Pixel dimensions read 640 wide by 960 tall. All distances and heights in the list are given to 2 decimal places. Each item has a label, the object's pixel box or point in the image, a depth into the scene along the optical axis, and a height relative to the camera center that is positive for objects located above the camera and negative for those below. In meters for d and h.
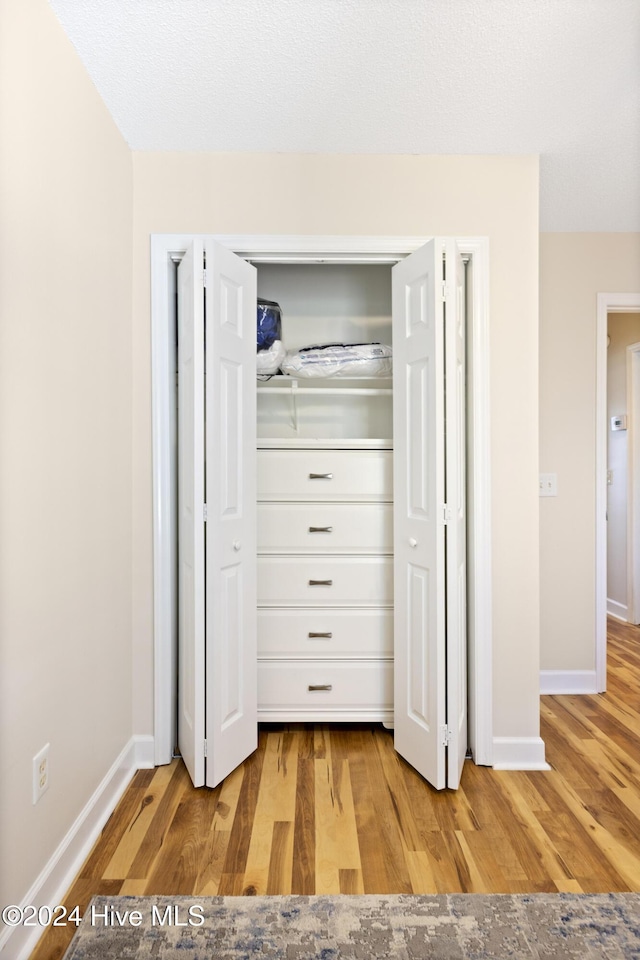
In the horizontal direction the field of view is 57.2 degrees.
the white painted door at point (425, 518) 2.18 -0.19
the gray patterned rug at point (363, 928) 1.45 -1.18
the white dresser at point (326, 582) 2.67 -0.51
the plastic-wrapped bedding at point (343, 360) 2.78 +0.52
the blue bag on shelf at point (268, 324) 2.77 +0.69
